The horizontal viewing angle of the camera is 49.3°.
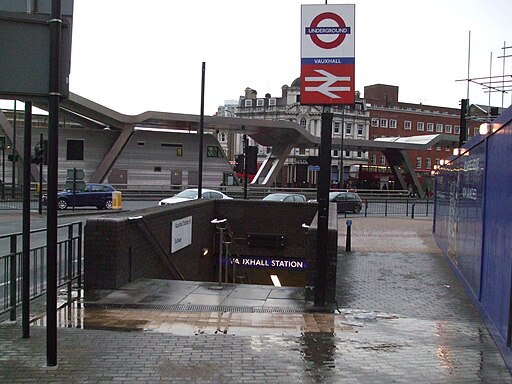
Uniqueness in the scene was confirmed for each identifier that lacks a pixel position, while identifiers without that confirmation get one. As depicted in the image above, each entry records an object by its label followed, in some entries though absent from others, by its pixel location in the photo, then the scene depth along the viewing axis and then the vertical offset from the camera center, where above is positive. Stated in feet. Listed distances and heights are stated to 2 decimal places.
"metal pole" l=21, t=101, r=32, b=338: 20.18 -2.97
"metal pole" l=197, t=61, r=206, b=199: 68.90 +6.26
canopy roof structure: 157.58 +13.36
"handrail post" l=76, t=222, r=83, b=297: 30.25 -5.10
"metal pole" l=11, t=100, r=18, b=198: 119.96 -5.88
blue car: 106.22 -6.19
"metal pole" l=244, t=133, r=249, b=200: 81.94 +1.45
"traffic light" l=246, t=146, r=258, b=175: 82.10 +1.78
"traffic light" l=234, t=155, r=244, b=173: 87.21 +0.91
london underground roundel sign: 28.40 +6.01
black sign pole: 28.48 -1.89
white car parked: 89.85 -4.56
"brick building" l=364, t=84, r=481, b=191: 318.86 +32.98
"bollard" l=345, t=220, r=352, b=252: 52.94 -6.79
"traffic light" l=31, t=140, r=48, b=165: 79.77 +1.56
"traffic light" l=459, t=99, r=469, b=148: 71.82 +7.65
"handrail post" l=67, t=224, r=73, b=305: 28.86 -4.82
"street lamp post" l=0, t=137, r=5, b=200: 122.52 +5.06
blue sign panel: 59.98 -9.94
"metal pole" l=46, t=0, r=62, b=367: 17.58 -0.44
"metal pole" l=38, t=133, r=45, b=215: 82.92 -4.98
